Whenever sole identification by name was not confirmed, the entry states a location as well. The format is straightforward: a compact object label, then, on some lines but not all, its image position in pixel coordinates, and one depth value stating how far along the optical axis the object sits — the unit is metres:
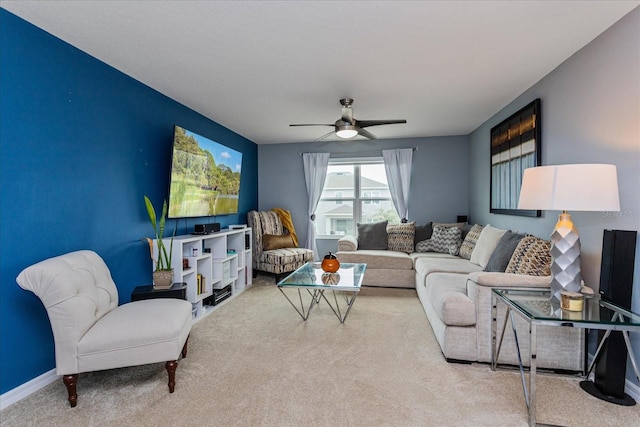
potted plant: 2.95
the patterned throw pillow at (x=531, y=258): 2.50
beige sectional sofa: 2.34
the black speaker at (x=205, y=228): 3.85
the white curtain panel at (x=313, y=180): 6.12
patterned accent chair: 5.03
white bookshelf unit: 3.43
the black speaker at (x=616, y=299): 2.01
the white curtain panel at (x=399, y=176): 5.80
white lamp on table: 1.87
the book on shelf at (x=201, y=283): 3.75
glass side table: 1.71
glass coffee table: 3.06
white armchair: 1.95
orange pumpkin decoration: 3.54
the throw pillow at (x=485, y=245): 3.63
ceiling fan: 3.57
